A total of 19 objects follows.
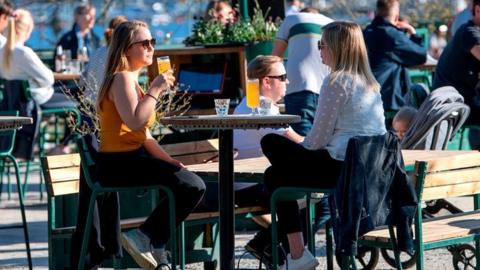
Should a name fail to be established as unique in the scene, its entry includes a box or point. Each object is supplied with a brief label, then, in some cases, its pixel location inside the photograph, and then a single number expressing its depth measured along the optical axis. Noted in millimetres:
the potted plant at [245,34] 20614
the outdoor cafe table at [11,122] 12026
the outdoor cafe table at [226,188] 11841
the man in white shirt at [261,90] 14984
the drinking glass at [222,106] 12520
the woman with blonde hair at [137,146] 12409
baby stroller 15641
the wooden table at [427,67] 22741
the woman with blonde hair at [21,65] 21056
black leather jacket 11650
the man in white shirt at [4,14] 22251
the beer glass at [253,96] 13354
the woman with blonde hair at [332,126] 12269
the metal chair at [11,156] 14511
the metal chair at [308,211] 12210
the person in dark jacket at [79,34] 28095
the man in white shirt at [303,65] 18385
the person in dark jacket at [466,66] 19728
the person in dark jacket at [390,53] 21528
